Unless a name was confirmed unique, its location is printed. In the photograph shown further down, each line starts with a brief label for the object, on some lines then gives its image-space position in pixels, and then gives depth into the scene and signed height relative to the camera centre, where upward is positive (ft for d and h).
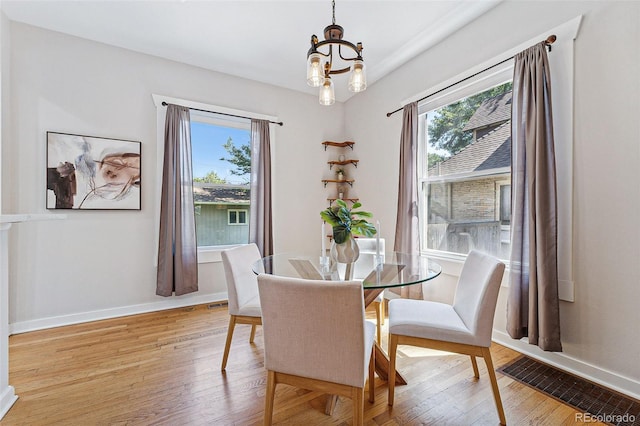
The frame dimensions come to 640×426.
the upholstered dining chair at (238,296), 6.23 -1.96
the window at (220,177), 11.09 +1.48
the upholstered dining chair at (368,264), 5.82 -1.21
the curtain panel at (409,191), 9.55 +0.77
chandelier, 5.77 +3.14
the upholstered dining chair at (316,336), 3.74 -1.74
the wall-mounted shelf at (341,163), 13.09 +2.43
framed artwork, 8.64 +1.35
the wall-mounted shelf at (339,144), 13.35 +3.34
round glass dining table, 5.13 -1.21
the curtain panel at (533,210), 6.00 +0.06
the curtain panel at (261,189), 11.40 +1.00
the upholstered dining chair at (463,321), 4.81 -2.06
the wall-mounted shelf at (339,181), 13.39 +1.55
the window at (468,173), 7.69 +1.22
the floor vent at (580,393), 4.86 -3.56
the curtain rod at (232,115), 9.98 +4.00
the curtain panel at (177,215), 9.83 -0.06
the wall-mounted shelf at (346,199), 13.26 +0.64
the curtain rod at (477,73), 6.21 +3.92
